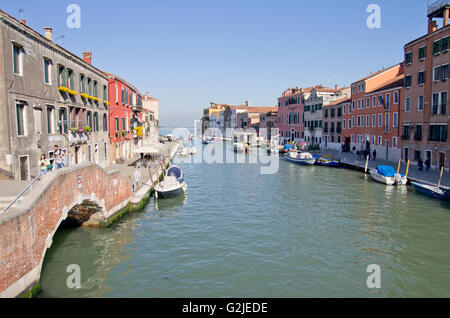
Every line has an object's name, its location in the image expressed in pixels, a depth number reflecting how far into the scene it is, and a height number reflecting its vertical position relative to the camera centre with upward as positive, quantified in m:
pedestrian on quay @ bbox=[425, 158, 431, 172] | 25.75 -2.32
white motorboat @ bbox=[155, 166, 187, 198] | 20.36 -3.06
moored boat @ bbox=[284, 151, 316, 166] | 37.88 -2.82
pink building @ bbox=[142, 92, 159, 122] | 69.44 +6.08
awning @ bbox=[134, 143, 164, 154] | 27.70 -1.18
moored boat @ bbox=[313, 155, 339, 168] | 35.81 -2.93
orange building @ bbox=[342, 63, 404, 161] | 33.62 +1.93
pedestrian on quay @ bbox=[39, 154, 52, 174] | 13.11 -1.09
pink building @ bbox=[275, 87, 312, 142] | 59.69 +3.46
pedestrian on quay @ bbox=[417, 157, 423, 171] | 26.72 -2.42
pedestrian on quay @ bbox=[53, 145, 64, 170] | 15.35 -0.91
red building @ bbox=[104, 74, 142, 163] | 27.25 +1.45
